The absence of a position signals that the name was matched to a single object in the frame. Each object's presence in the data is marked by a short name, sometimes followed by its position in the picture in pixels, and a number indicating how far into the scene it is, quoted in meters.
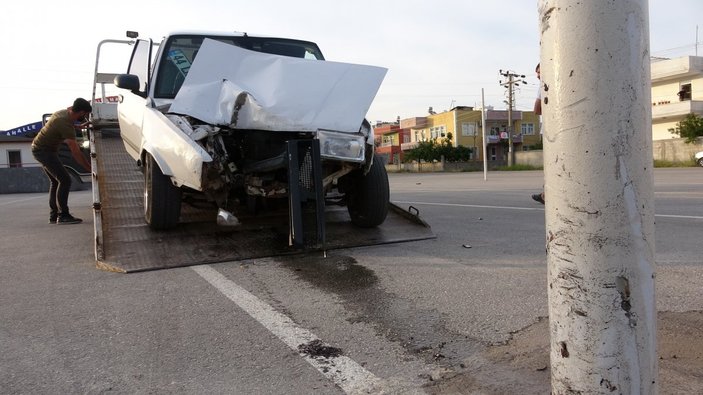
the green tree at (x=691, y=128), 37.53
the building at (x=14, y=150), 42.84
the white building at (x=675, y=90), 41.84
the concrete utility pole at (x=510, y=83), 57.83
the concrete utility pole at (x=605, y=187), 1.59
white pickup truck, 4.55
